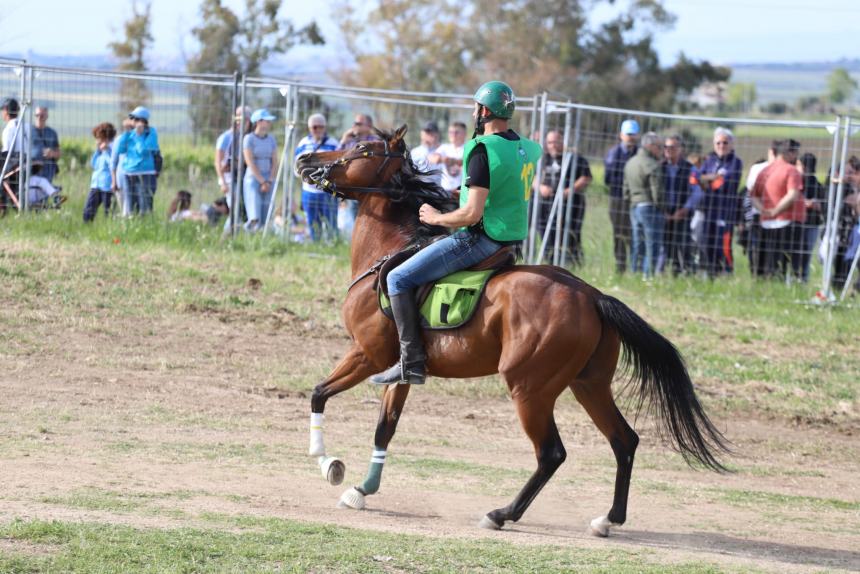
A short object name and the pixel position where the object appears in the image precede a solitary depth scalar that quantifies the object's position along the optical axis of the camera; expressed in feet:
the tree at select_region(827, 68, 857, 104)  483.92
